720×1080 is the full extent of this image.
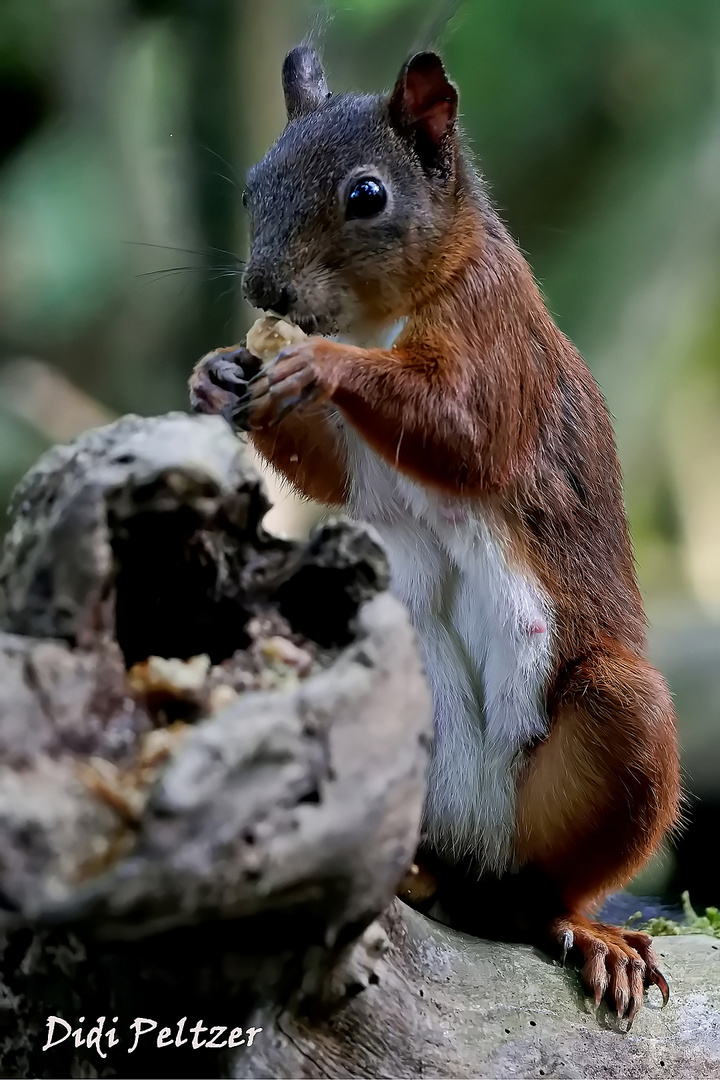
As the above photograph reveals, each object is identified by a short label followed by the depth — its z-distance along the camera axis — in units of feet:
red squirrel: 8.13
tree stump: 6.92
